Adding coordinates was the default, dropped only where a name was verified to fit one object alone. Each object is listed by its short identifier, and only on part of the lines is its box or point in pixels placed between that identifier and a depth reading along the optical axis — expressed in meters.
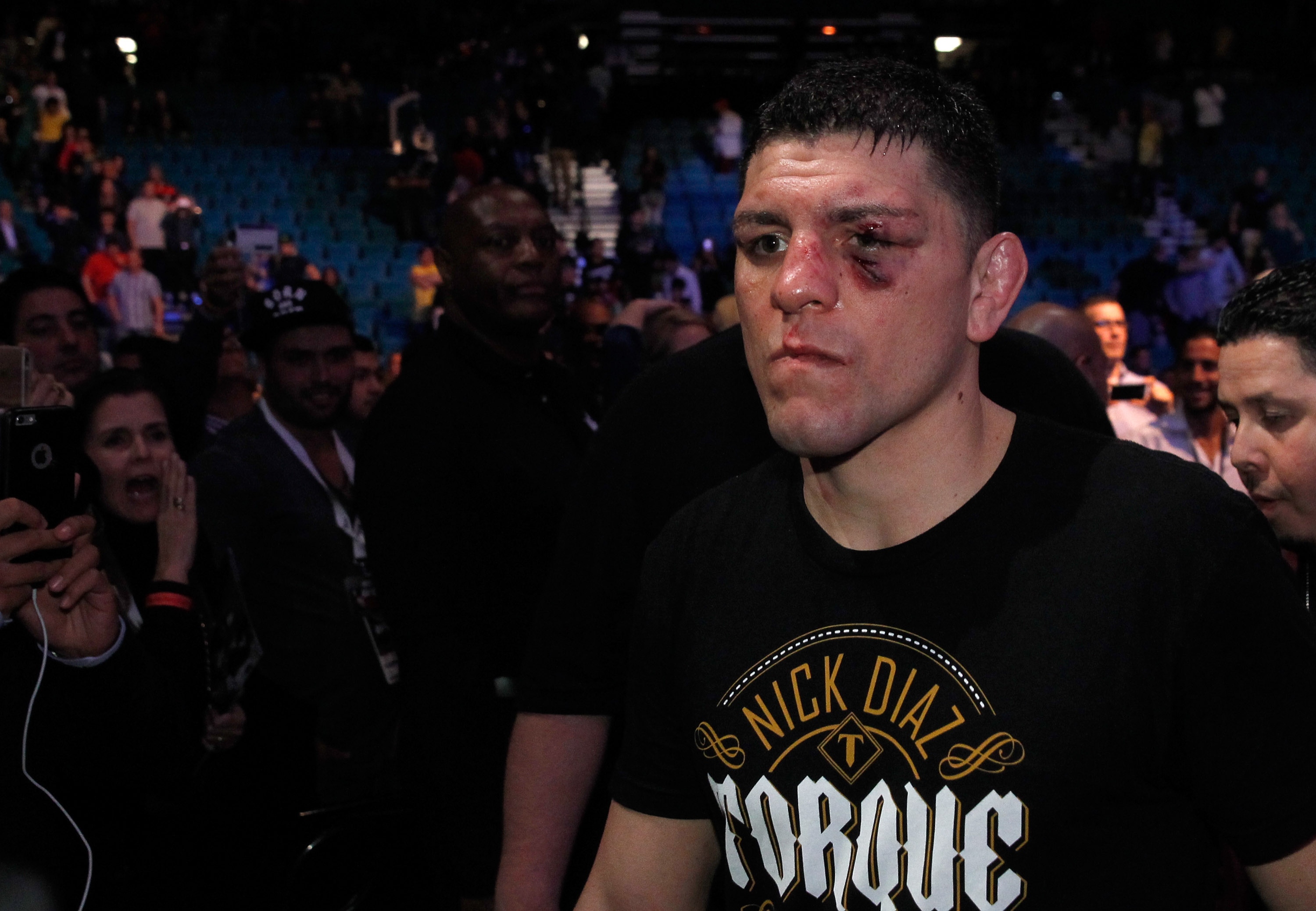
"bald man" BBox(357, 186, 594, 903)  2.09
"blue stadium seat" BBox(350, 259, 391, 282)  14.39
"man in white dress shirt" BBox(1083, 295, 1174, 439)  4.67
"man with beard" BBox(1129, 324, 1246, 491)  4.23
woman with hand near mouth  2.37
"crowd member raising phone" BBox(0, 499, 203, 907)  1.72
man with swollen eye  0.99
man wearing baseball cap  2.82
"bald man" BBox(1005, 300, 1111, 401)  3.47
